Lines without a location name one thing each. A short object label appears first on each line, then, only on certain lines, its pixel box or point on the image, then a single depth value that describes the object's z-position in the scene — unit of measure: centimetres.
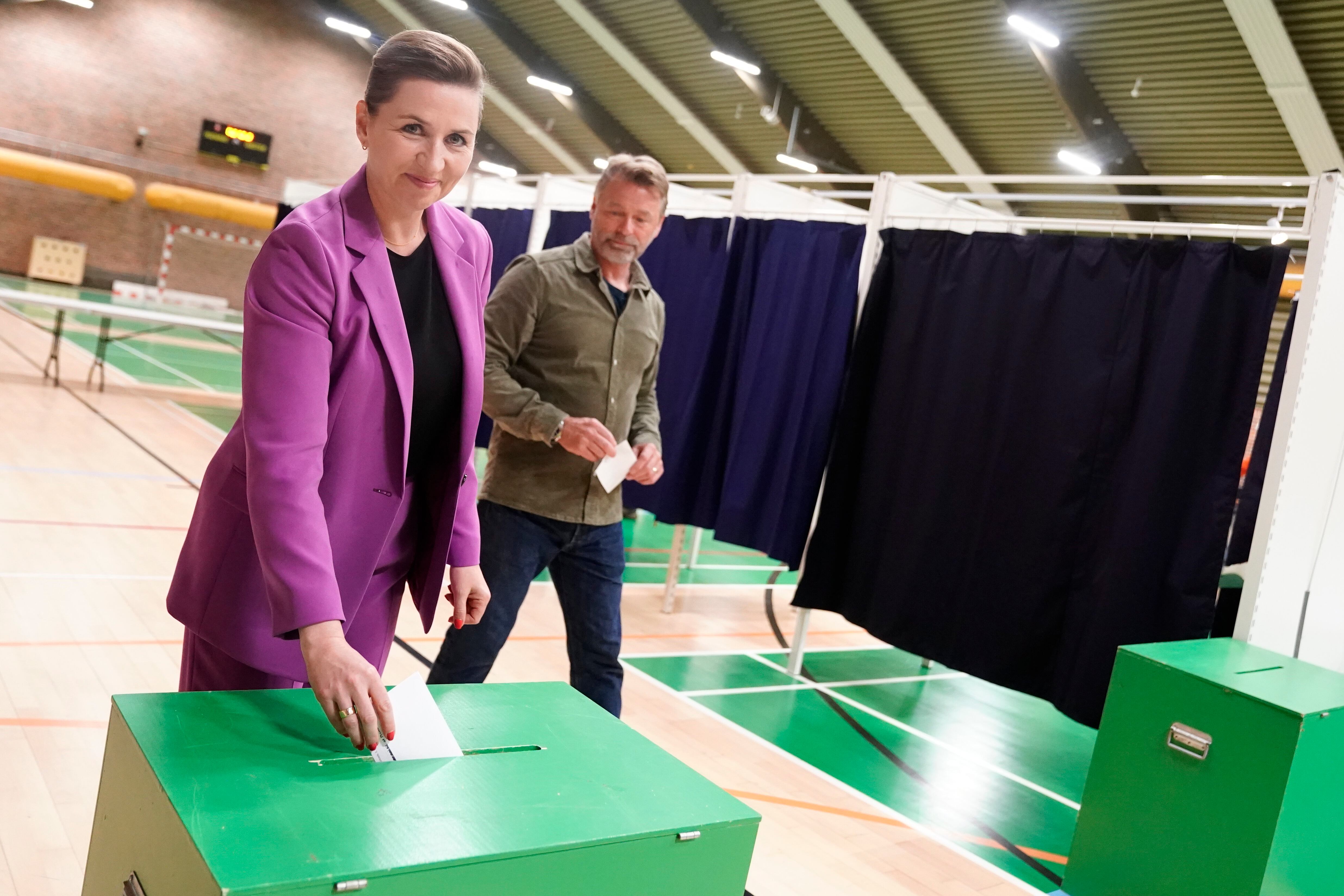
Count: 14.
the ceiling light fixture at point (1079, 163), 1155
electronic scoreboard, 1773
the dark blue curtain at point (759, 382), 465
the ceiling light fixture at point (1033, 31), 957
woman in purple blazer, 119
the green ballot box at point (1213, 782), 248
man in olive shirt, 244
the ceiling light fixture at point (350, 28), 1688
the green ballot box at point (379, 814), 95
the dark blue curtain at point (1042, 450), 339
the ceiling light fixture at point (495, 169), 1617
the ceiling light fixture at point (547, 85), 1557
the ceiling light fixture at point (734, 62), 1248
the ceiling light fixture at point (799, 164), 1403
